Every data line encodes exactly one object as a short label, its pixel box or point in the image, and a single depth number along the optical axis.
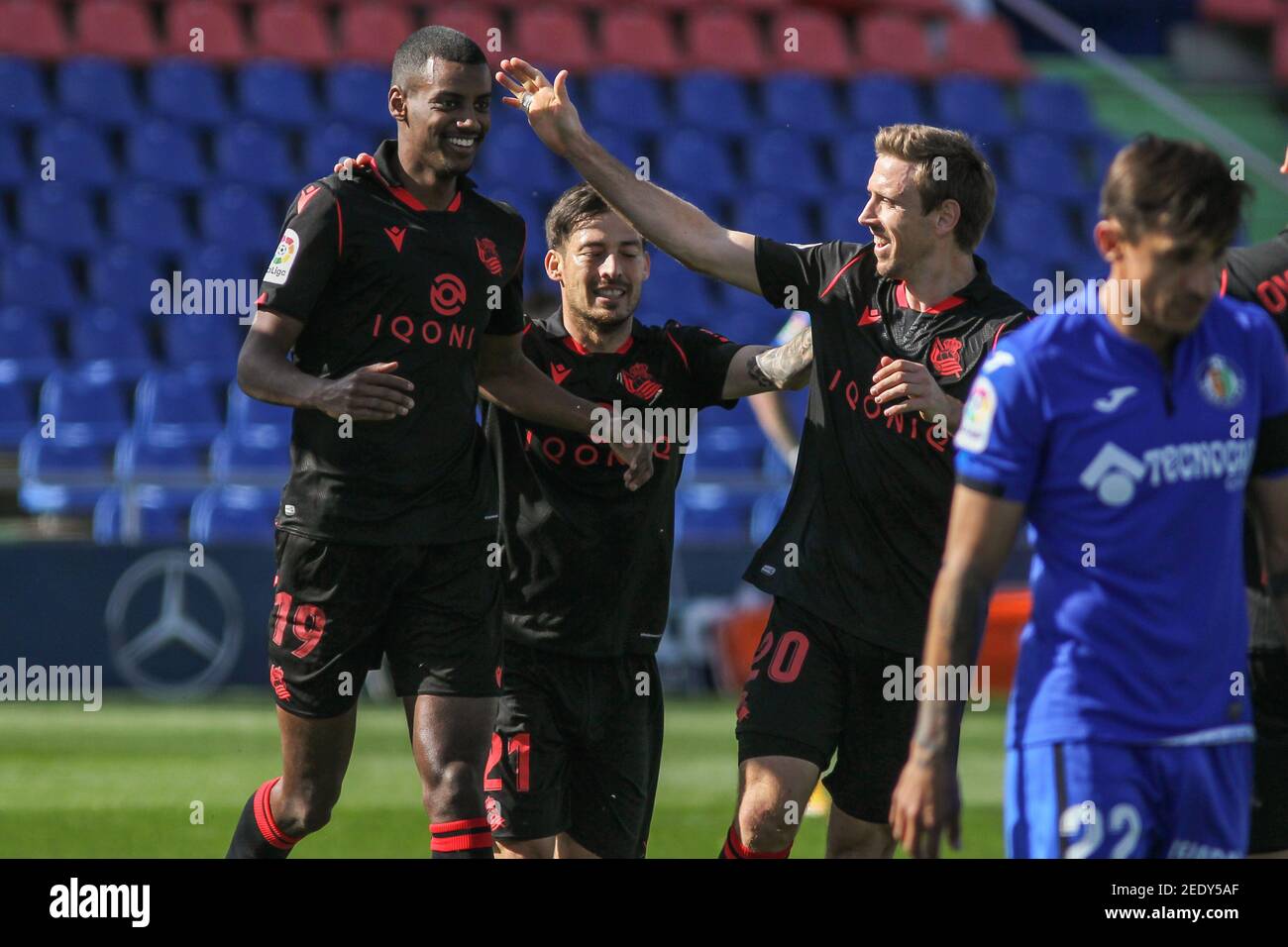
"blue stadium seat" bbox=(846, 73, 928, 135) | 20.14
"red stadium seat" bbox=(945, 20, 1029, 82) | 21.28
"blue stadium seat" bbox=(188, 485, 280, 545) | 14.47
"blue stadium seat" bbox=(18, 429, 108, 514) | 14.28
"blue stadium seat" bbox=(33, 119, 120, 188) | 16.97
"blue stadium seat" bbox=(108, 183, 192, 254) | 16.69
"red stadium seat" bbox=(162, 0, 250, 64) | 18.47
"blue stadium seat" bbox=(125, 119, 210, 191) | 17.23
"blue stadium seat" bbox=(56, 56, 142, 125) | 17.53
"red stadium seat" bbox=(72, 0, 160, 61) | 18.19
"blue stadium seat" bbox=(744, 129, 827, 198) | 19.11
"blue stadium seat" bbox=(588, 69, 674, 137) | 19.00
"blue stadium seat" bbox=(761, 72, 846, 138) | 19.86
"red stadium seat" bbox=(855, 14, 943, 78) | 21.04
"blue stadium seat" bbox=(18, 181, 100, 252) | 16.48
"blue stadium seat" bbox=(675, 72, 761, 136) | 19.64
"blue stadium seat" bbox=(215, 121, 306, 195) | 17.34
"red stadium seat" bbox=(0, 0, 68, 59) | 17.78
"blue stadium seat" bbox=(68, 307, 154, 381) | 15.84
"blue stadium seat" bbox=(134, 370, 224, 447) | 14.74
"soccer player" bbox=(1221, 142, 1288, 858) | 4.92
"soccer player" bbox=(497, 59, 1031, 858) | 5.61
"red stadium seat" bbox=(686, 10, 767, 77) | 20.30
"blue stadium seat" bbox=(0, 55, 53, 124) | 17.14
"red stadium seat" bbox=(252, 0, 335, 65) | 18.86
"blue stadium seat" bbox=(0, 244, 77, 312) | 15.96
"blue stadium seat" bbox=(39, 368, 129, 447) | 14.69
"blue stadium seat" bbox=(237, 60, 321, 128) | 18.06
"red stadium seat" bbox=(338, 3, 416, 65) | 19.06
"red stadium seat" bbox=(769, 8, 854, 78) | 20.61
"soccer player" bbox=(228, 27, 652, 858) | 5.66
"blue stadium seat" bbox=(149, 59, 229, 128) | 17.80
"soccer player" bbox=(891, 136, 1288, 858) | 3.79
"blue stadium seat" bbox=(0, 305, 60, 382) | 15.55
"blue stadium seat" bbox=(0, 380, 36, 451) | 14.67
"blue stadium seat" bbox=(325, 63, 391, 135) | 18.14
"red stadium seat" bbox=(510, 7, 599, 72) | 19.19
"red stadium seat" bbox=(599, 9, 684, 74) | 20.03
